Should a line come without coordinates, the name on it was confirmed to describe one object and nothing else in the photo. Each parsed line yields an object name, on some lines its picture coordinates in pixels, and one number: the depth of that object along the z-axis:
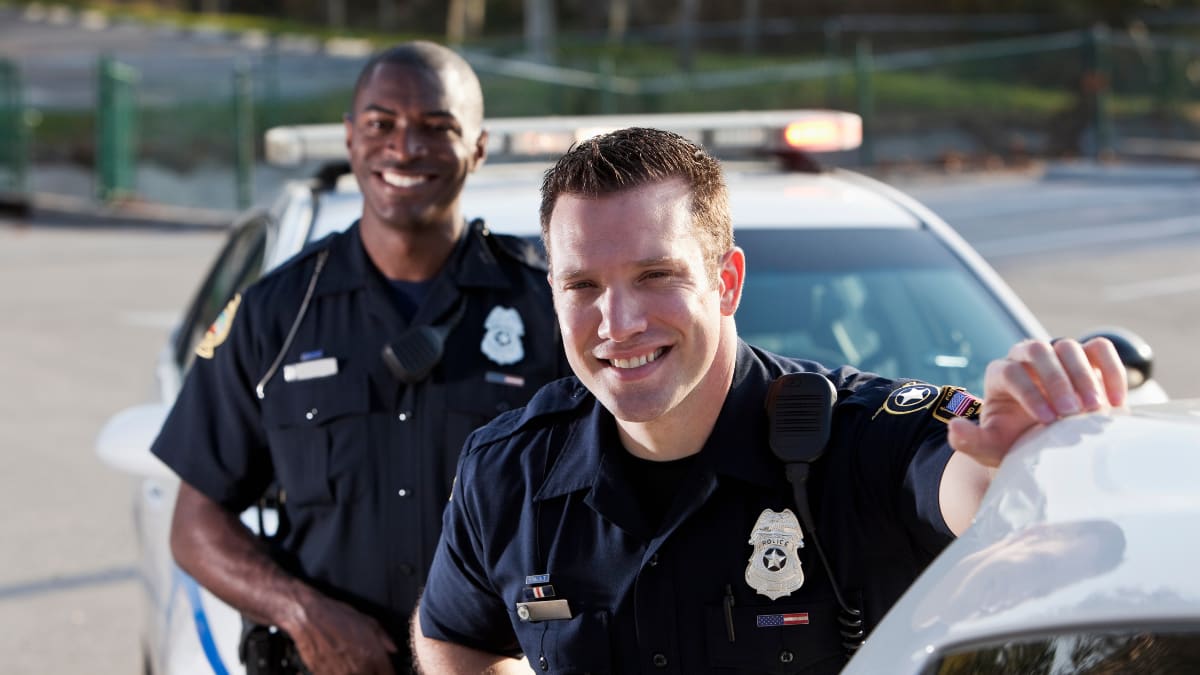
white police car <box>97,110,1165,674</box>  3.68
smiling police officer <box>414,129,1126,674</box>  2.05
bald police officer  3.11
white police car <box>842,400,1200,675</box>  1.37
